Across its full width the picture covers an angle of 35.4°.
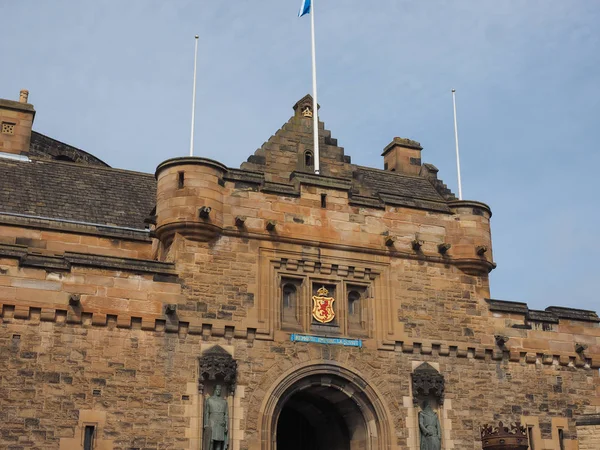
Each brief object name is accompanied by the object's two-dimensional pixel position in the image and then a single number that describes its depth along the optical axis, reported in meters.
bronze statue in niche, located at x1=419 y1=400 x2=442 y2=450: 23.30
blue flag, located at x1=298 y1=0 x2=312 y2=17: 29.11
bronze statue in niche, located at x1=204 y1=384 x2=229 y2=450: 21.34
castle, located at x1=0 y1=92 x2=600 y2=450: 20.89
